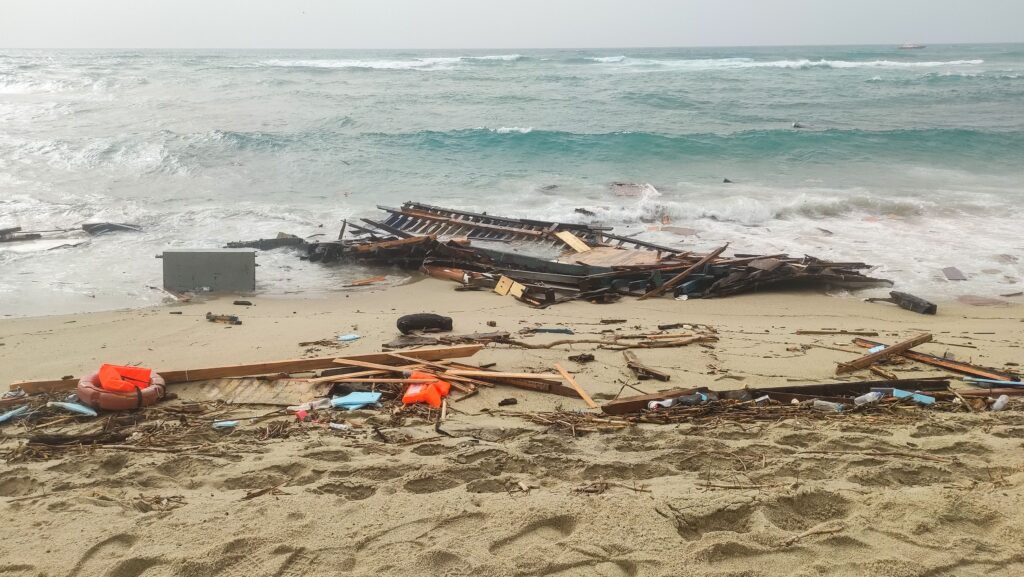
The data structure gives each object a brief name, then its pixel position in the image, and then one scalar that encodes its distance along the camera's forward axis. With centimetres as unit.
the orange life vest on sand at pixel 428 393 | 567
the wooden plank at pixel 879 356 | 654
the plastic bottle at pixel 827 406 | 551
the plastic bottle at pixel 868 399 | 561
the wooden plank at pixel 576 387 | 561
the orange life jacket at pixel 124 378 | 546
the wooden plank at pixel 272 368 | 581
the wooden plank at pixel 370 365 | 627
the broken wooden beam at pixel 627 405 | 544
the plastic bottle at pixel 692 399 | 557
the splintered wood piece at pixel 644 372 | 634
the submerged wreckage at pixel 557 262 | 1013
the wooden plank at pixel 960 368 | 627
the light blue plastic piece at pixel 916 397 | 561
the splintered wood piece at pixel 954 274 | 1107
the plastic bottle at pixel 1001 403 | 546
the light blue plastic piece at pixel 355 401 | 560
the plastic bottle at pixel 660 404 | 547
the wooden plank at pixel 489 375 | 603
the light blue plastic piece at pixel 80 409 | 535
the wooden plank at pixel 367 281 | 1116
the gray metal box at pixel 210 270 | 1011
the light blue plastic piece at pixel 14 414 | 524
